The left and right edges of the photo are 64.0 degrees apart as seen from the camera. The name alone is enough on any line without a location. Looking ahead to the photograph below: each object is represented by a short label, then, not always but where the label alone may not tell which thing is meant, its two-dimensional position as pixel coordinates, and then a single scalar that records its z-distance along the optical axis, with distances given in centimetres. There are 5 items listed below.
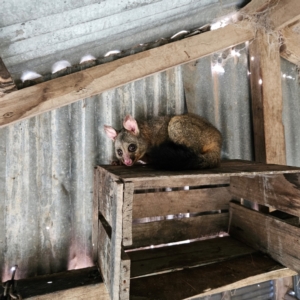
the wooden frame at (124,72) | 57
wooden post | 81
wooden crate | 44
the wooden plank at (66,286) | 51
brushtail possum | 60
